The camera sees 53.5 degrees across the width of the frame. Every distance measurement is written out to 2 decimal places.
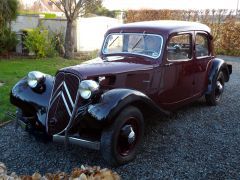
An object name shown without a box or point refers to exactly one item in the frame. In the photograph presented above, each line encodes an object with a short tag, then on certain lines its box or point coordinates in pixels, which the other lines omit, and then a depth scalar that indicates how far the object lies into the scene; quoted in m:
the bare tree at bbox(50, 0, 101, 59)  8.32
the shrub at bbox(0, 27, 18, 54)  8.18
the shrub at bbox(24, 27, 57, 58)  8.11
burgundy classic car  2.70
